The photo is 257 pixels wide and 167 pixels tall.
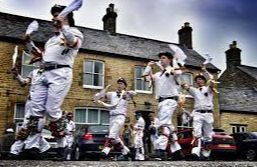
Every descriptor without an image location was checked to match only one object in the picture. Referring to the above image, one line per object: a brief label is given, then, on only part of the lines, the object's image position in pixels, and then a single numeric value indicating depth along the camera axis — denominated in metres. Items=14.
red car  16.44
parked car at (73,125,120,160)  14.19
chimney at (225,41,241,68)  36.00
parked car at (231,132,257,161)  18.80
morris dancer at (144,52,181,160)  7.32
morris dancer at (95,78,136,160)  9.95
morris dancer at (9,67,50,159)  5.38
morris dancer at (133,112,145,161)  14.32
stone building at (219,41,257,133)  27.09
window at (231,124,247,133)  27.06
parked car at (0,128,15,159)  13.79
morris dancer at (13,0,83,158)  5.38
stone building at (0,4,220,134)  20.06
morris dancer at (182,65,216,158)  8.66
